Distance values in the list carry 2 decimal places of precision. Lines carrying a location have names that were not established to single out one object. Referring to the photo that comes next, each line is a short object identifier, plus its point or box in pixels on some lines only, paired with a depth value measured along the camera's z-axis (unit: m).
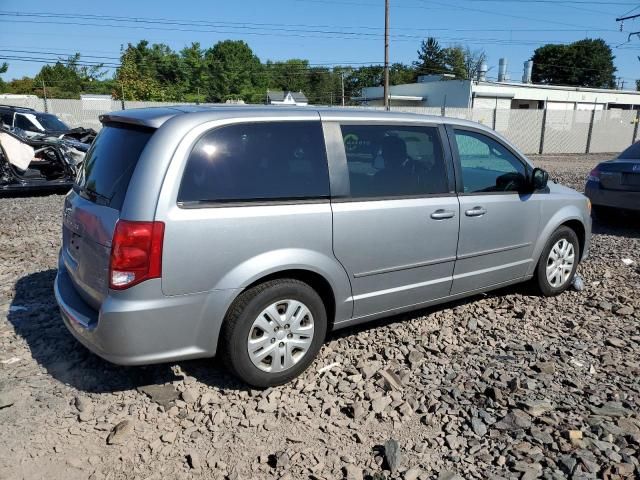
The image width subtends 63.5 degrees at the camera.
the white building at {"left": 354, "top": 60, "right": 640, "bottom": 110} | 43.47
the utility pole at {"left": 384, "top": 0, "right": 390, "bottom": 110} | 27.61
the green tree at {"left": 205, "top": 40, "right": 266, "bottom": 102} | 69.50
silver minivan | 2.90
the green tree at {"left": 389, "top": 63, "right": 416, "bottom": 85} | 94.75
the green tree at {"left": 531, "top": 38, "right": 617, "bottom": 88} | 89.25
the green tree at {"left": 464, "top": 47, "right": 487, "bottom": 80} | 79.99
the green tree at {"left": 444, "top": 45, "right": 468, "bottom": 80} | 87.88
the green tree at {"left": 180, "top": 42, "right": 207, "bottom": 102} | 68.44
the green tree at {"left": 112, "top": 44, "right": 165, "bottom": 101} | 52.42
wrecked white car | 9.69
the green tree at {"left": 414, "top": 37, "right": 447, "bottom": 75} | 91.00
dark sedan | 7.73
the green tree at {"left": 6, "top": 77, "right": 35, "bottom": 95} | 62.38
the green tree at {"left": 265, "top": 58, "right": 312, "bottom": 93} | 91.46
